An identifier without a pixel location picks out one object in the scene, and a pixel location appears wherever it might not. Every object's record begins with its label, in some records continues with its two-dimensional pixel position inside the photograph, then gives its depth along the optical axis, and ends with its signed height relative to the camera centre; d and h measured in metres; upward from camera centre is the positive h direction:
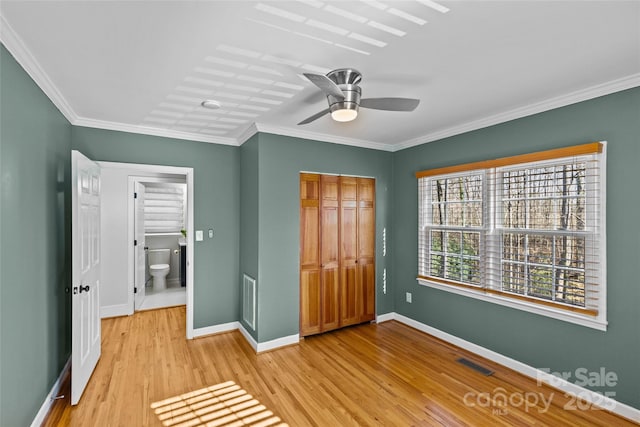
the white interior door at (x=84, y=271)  2.50 -0.51
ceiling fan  2.05 +0.75
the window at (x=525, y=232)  2.55 -0.20
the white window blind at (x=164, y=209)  6.36 +0.07
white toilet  5.86 -1.02
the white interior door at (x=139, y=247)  4.81 -0.56
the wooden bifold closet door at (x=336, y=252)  3.86 -0.52
